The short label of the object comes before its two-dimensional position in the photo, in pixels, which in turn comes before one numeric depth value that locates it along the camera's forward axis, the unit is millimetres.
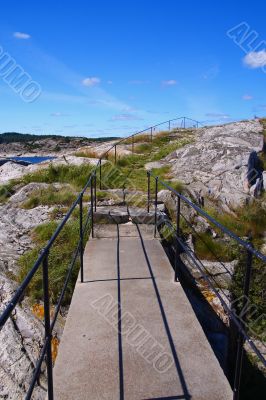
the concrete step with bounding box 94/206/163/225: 7422
